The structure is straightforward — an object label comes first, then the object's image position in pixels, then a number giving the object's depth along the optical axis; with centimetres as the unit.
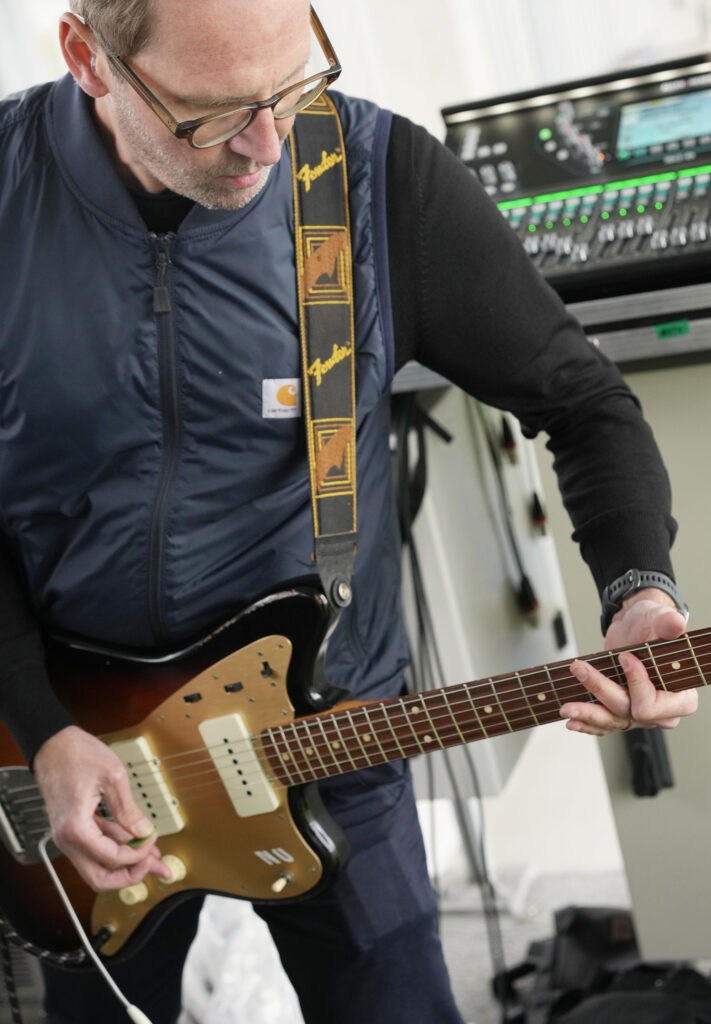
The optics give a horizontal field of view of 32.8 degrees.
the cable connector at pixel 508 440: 224
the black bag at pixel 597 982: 177
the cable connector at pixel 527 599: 222
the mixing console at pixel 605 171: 160
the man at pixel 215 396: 124
